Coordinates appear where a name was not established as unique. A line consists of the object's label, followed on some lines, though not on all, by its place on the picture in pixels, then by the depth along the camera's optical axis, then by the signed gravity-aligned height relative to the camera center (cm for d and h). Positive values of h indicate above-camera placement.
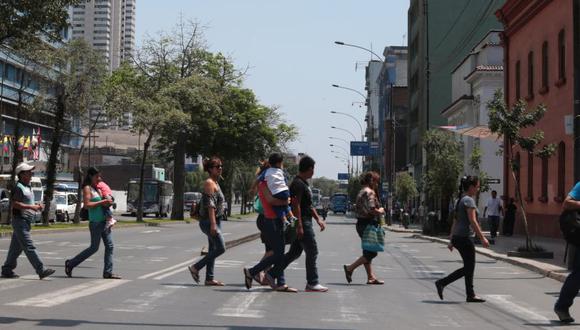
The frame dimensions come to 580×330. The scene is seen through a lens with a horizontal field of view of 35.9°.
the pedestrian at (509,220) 3584 -36
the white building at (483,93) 4891 +667
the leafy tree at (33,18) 2362 +492
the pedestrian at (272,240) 1215 -46
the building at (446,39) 7631 +1469
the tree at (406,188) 6316 +149
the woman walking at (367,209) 1356 -1
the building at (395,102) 11238 +1457
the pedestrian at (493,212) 3130 -4
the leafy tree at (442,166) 3675 +179
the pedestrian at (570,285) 982 -80
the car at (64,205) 5069 -15
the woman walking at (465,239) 1184 -38
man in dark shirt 1227 -14
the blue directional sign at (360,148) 8944 +602
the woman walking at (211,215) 1268 -14
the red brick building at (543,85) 3125 +497
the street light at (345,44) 5568 +1027
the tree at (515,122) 2214 +222
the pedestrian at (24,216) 1266 -21
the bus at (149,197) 7069 +57
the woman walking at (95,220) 1330 -25
